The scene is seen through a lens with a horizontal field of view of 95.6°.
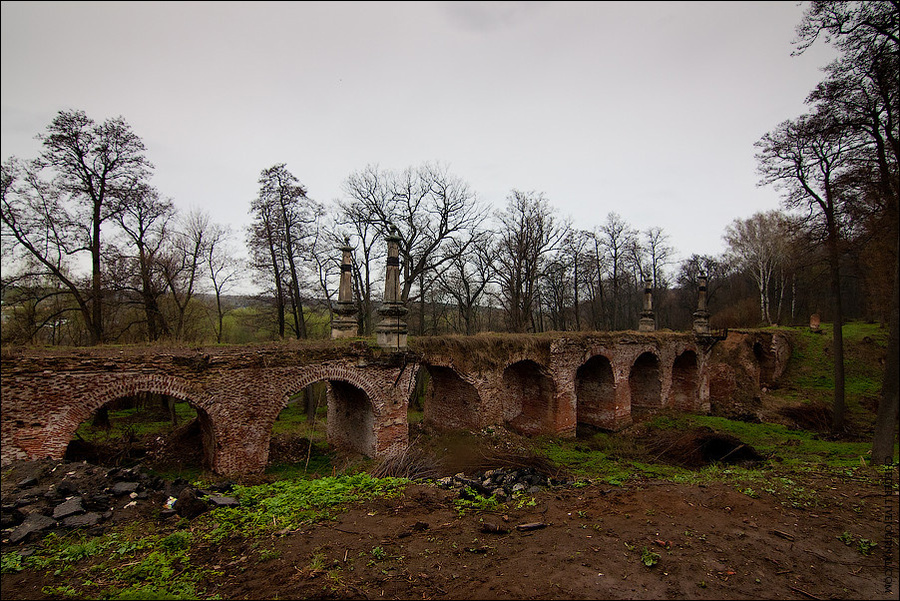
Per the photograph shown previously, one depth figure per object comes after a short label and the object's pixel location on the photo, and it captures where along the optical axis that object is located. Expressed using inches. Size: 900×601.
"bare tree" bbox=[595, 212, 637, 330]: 1171.0
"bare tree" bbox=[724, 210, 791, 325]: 1152.2
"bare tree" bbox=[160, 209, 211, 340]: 740.0
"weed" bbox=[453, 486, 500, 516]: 227.0
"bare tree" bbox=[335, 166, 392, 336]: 863.9
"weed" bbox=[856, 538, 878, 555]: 167.6
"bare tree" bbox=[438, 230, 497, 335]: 992.9
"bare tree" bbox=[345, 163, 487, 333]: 865.5
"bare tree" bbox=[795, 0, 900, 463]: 304.0
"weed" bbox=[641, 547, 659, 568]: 155.5
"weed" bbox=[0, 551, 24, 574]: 169.2
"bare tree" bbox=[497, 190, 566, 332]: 956.0
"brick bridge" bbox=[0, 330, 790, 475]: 266.7
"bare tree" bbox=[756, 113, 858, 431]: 489.1
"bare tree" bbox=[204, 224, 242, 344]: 802.8
